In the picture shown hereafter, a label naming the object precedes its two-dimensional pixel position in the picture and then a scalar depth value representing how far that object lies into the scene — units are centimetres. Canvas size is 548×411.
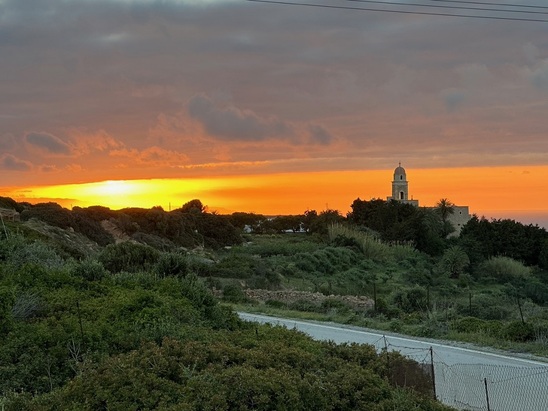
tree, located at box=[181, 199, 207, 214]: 8729
